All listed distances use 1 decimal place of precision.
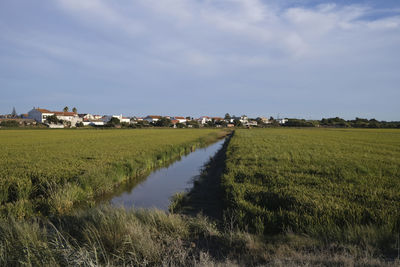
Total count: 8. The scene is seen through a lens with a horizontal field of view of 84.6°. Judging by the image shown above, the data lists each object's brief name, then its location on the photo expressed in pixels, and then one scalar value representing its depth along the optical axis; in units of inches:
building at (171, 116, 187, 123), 6759.8
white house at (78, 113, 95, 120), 5836.6
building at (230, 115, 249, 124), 6998.0
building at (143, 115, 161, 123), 6277.6
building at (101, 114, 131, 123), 5772.6
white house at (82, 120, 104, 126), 4769.2
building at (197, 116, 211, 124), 6752.0
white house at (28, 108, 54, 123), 4539.9
